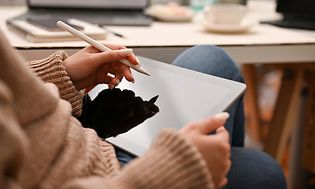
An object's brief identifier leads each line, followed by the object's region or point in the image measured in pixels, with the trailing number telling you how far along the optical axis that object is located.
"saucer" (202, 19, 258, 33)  1.65
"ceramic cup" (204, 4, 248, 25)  1.70
